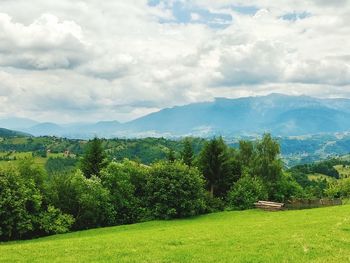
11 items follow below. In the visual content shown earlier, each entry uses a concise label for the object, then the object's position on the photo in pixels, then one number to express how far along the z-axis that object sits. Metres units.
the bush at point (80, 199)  67.69
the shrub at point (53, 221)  60.25
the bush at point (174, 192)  71.25
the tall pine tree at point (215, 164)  89.62
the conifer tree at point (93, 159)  83.19
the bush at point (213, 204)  78.14
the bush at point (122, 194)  72.56
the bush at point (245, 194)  80.94
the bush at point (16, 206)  56.53
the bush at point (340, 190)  113.31
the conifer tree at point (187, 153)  91.19
